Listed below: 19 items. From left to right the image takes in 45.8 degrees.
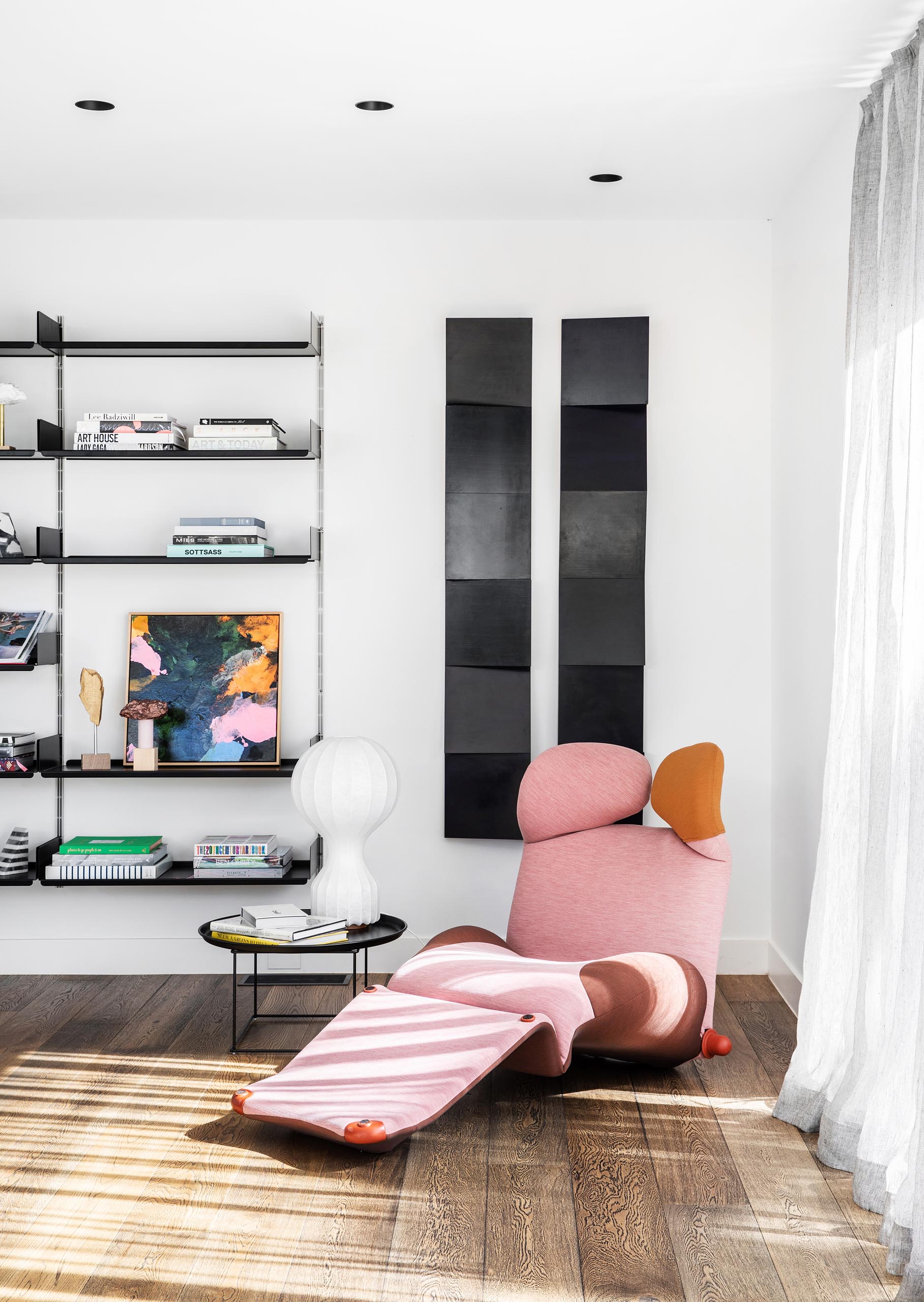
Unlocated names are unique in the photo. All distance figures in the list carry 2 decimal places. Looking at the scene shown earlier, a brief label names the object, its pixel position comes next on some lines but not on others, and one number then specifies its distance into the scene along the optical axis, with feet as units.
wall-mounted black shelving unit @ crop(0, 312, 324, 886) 12.40
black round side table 10.35
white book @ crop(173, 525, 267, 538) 12.48
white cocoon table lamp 10.94
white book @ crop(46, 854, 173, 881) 12.39
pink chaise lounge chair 8.41
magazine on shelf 12.54
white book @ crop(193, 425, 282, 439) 12.44
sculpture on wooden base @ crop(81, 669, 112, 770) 12.73
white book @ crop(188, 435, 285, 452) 12.42
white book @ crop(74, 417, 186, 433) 12.44
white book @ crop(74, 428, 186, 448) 12.37
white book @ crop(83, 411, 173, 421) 12.42
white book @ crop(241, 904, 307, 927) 10.59
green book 12.50
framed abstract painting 12.94
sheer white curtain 7.22
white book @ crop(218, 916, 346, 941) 10.35
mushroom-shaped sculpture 12.42
